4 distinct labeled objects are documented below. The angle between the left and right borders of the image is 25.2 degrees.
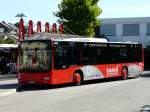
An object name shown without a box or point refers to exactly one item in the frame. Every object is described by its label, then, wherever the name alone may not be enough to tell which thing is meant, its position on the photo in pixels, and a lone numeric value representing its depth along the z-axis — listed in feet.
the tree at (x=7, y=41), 129.04
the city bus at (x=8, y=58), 87.10
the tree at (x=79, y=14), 101.61
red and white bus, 52.25
